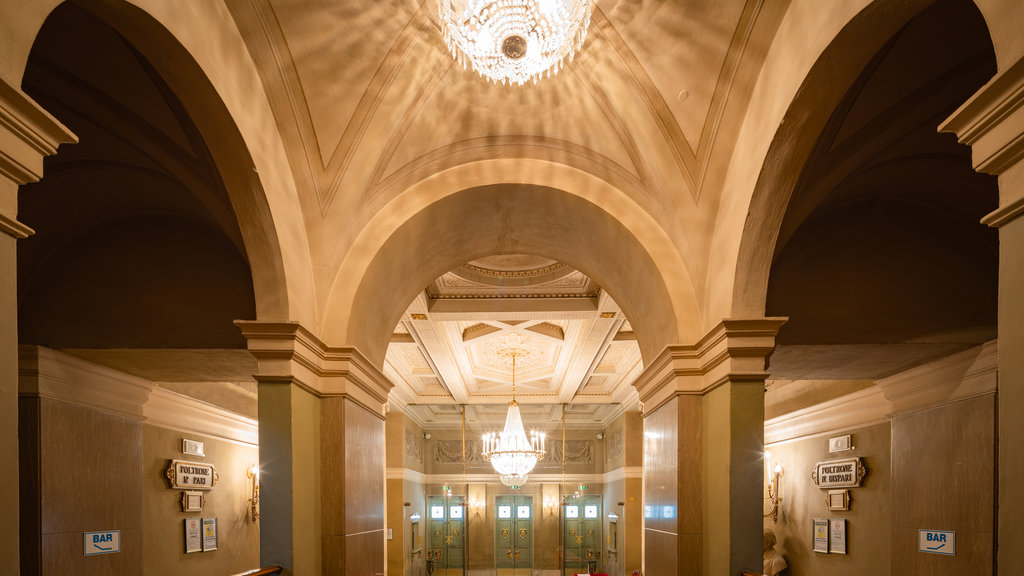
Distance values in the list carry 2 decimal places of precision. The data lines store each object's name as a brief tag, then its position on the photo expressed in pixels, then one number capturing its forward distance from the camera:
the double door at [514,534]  21.86
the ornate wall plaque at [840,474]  7.74
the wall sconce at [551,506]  21.84
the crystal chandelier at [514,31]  3.92
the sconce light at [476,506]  21.95
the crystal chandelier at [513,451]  14.67
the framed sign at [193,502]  8.37
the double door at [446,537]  21.72
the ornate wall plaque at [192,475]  8.13
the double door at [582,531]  21.45
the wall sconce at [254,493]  10.43
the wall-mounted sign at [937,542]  5.89
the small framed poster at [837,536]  8.02
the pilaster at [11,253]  2.08
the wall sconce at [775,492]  10.05
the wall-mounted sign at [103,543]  6.33
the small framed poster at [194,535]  8.37
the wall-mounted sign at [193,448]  8.55
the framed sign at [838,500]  7.96
